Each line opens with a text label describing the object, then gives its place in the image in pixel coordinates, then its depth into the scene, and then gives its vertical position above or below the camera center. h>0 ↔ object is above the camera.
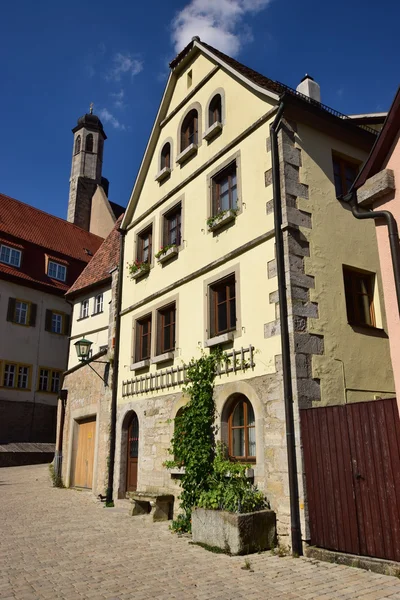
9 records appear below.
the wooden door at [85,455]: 15.73 +0.16
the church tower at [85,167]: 45.41 +27.30
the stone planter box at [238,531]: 7.68 -1.05
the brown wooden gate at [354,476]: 6.83 -0.25
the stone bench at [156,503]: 10.81 -0.90
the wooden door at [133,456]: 13.34 +0.09
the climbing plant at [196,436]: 9.72 +0.44
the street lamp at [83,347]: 14.33 +3.01
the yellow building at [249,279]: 8.90 +3.57
